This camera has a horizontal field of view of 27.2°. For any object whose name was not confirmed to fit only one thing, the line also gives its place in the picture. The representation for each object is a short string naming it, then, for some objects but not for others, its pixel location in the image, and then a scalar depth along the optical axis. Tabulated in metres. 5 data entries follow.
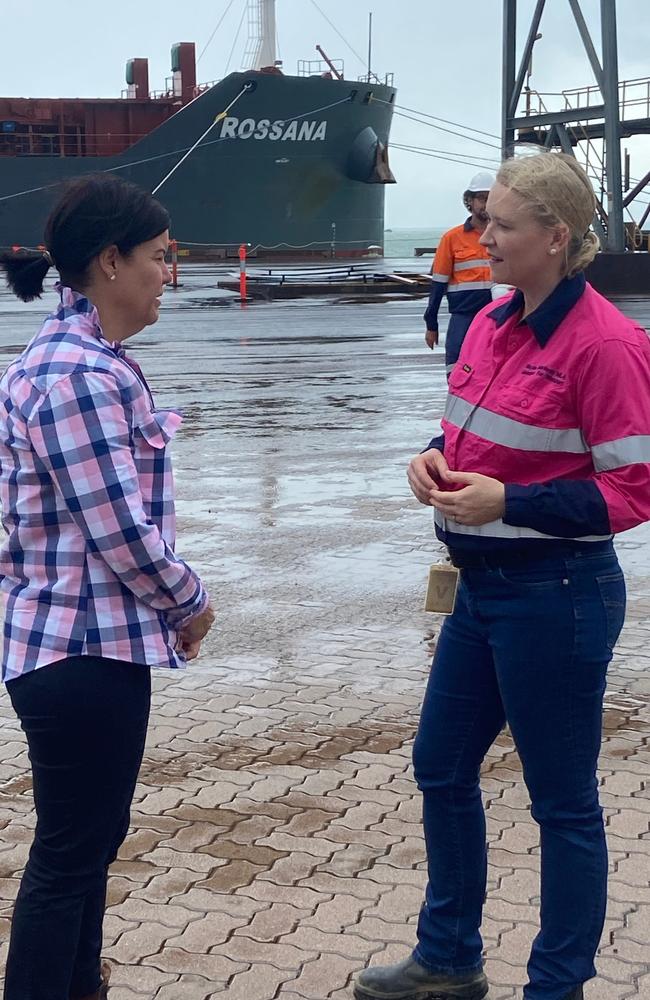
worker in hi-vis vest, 7.77
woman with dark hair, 2.27
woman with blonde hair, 2.55
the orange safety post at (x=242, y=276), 27.80
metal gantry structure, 24.98
